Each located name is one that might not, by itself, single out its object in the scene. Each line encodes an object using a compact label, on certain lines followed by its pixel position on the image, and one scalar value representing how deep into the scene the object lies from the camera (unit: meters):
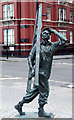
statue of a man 5.70
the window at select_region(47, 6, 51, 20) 40.29
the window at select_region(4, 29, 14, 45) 38.69
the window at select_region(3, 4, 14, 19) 38.16
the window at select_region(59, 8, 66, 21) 42.30
